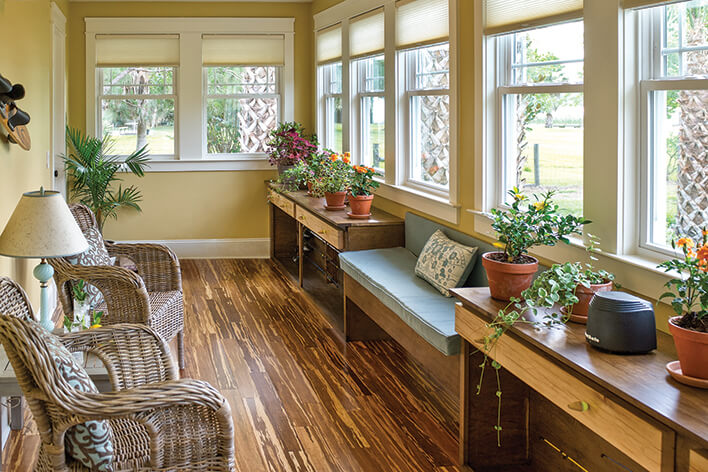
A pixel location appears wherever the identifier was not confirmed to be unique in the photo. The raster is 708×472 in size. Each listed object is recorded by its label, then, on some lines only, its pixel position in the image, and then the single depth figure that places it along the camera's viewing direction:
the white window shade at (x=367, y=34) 5.68
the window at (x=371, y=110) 5.95
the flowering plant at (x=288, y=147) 7.24
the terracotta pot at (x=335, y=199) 5.61
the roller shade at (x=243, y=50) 7.72
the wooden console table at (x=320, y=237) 5.17
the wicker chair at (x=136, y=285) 3.94
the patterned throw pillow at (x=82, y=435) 2.23
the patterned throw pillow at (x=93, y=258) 4.23
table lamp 3.35
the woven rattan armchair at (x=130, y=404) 2.16
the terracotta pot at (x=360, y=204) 5.24
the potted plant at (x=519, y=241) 2.89
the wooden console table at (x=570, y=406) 1.91
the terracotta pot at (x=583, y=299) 2.64
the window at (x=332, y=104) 7.13
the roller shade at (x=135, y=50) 7.60
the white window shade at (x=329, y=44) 6.78
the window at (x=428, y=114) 4.79
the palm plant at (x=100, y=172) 7.10
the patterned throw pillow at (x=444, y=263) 4.00
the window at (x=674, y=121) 2.62
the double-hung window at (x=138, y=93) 7.63
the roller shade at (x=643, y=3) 2.62
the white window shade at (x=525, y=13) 3.22
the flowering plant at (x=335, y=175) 5.65
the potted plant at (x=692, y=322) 2.00
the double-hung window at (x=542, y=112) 3.36
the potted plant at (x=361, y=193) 5.26
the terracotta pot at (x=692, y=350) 2.00
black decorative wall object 3.98
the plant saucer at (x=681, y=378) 2.03
